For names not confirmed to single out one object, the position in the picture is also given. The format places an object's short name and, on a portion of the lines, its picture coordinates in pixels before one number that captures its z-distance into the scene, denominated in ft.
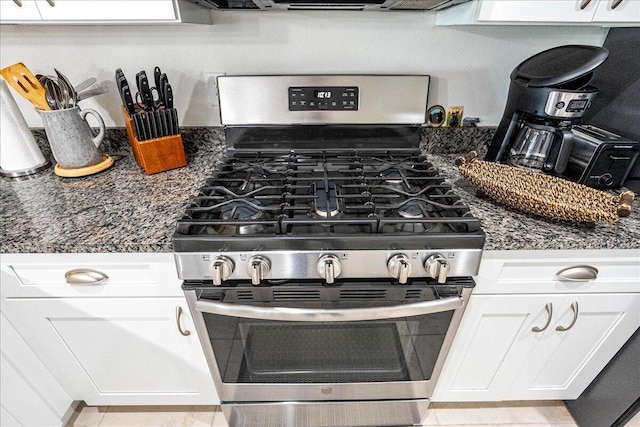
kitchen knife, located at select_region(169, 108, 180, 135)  3.57
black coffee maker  3.11
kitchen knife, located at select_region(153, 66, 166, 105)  3.47
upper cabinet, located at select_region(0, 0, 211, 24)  2.89
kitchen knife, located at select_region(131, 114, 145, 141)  3.42
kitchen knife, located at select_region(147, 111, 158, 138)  3.47
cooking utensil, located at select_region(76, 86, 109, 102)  3.47
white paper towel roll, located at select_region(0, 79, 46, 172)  3.46
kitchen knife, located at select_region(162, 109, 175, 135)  3.53
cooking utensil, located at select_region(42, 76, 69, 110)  3.34
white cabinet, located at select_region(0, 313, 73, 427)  3.23
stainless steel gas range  2.68
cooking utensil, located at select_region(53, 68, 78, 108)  3.39
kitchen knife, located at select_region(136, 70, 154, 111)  3.33
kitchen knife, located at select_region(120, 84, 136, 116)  3.34
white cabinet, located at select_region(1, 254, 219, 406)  2.90
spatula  3.25
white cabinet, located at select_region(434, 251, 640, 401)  3.01
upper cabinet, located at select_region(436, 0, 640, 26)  2.96
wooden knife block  3.61
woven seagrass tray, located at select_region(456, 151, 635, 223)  2.74
